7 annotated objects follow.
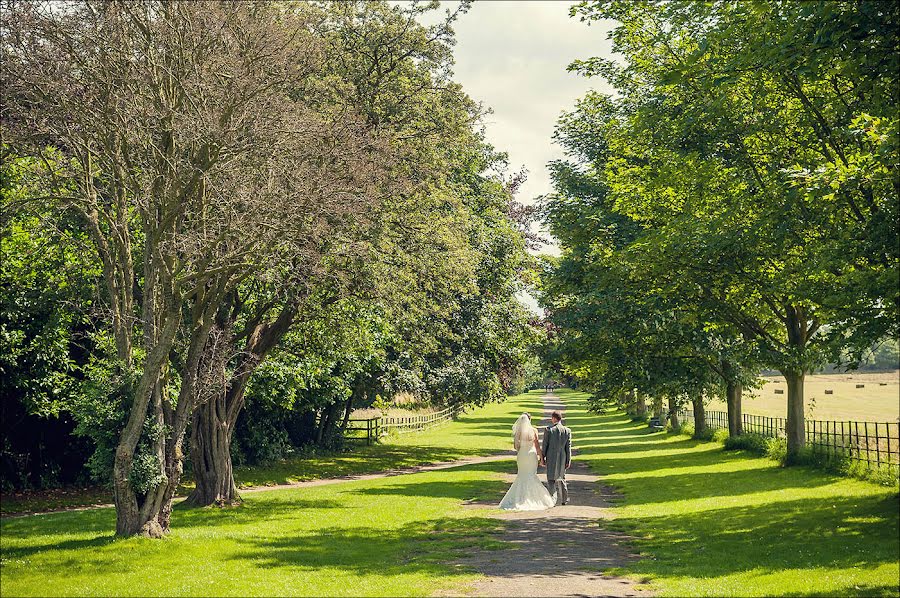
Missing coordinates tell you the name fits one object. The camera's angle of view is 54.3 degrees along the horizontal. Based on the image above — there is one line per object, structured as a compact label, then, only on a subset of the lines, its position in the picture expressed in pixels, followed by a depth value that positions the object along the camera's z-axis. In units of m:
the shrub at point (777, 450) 30.05
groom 20.75
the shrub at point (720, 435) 40.53
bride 20.33
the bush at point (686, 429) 48.34
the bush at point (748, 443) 33.59
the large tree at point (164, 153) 14.48
